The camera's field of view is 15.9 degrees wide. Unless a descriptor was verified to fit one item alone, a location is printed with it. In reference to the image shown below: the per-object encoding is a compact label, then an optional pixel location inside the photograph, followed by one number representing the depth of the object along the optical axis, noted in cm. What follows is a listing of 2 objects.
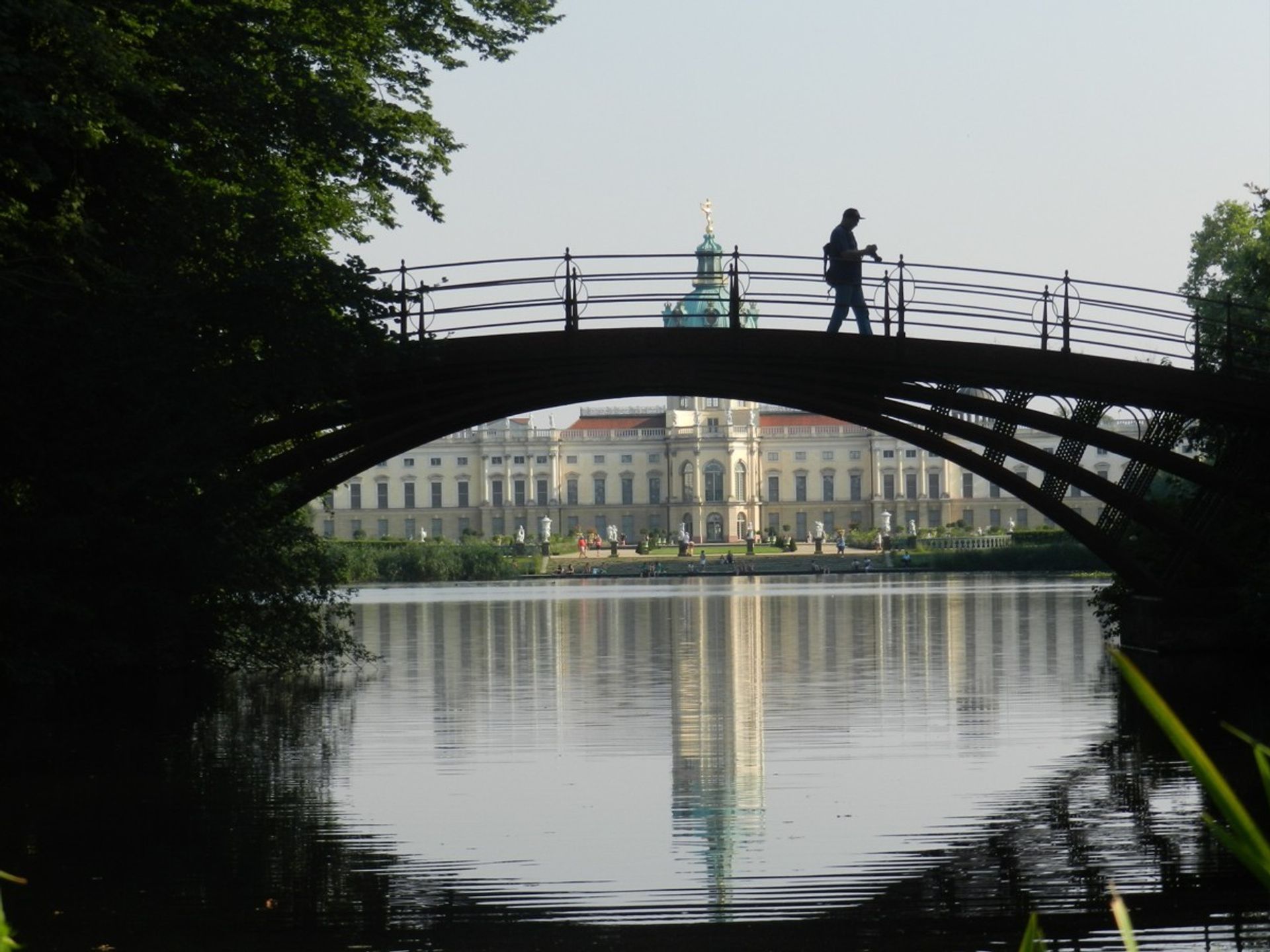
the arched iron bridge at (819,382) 6431
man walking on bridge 6414
